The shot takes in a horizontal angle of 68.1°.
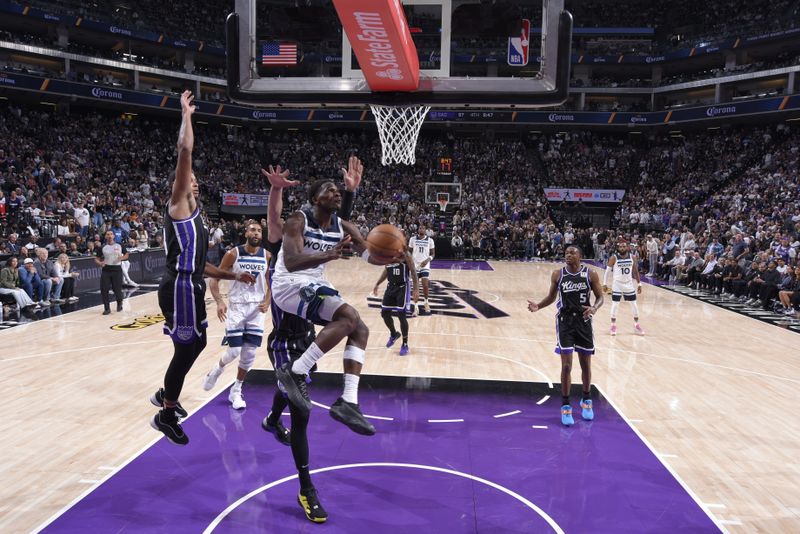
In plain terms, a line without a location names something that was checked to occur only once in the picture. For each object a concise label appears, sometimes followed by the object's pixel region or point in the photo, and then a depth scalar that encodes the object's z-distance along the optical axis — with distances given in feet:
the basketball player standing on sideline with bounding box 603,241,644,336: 36.01
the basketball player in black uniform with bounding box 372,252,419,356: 28.84
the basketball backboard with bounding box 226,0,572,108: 25.91
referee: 37.01
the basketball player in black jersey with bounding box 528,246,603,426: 19.33
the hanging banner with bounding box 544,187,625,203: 104.88
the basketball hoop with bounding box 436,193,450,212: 97.35
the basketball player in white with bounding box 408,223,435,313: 39.70
